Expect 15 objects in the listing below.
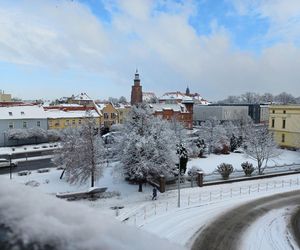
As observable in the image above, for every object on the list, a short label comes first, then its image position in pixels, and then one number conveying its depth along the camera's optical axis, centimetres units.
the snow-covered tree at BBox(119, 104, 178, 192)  2628
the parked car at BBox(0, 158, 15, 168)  3734
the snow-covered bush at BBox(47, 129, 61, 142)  5562
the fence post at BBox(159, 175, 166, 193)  2706
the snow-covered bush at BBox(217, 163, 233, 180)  3031
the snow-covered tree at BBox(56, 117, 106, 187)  2805
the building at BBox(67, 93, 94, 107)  9275
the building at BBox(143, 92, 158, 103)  15735
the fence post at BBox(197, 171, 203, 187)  2856
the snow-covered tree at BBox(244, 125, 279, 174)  3491
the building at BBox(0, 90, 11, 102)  10224
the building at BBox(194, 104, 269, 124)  9809
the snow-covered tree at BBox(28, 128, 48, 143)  5317
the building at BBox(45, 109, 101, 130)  5853
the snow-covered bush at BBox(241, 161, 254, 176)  3209
